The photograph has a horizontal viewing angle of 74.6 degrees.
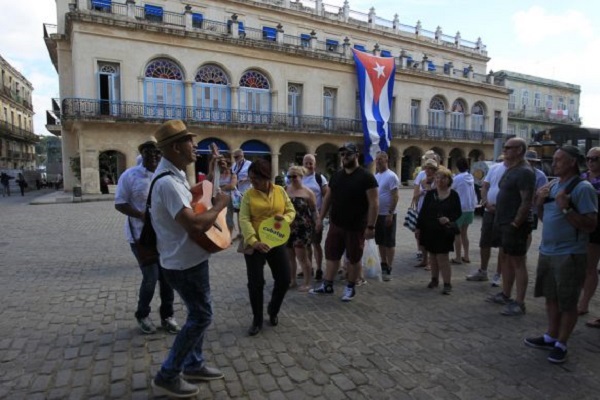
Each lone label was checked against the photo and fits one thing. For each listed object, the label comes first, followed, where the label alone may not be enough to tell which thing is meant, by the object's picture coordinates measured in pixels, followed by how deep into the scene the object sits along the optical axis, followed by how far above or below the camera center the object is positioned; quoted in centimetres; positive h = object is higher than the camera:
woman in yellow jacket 386 -70
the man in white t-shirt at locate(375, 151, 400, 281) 578 -64
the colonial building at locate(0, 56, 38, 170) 4182 +542
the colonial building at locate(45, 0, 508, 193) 2114 +568
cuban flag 2556 +490
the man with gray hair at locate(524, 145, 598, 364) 324 -62
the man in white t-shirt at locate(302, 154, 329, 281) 572 -24
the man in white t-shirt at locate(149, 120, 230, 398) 253 -50
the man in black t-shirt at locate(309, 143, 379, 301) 461 -50
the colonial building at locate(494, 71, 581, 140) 4159 +783
